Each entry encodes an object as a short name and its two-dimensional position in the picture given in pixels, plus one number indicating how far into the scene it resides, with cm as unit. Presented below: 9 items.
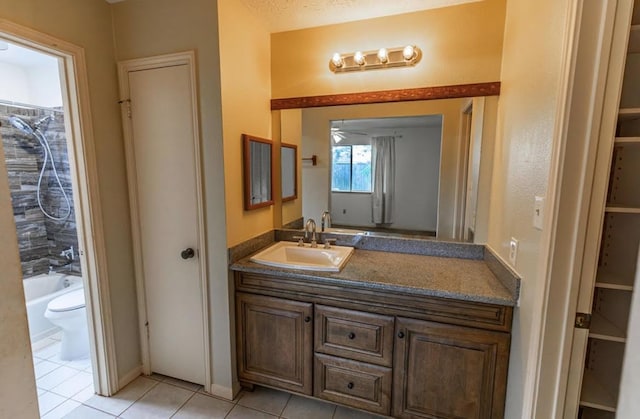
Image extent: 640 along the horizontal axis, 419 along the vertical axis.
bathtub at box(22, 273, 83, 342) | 252
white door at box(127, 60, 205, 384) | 175
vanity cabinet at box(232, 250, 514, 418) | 142
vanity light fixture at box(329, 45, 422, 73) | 181
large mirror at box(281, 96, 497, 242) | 184
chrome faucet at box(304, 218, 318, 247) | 213
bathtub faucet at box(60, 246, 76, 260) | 289
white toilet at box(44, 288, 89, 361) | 220
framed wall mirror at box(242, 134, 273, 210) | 188
